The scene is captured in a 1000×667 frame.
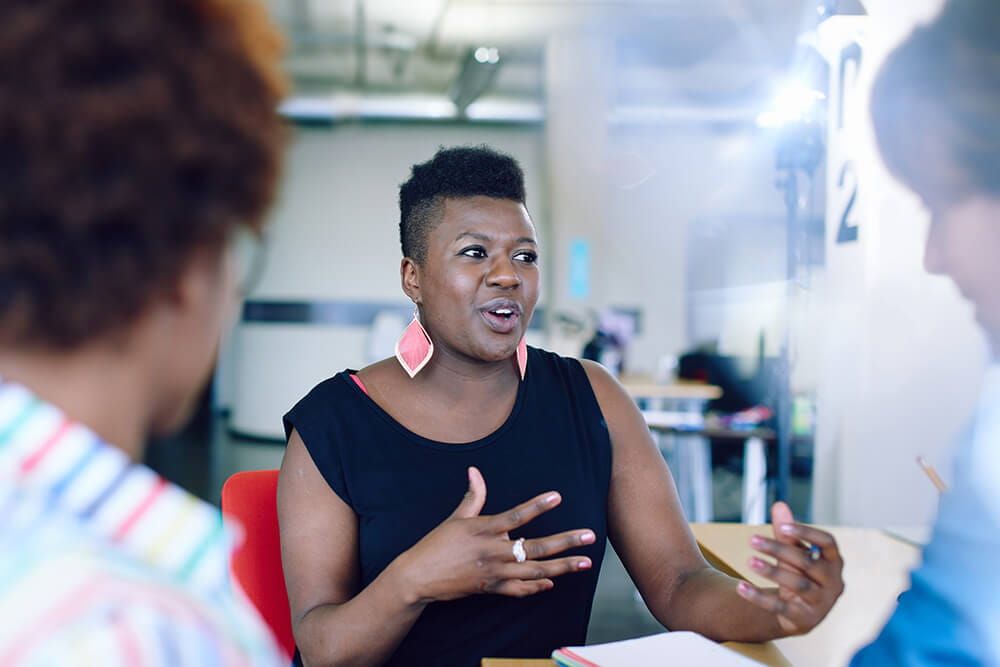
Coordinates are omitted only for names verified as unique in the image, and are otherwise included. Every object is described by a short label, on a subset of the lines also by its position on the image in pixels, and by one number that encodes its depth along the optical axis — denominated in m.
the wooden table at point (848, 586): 1.12
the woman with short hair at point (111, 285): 0.44
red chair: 1.35
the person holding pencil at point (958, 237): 0.78
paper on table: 1.00
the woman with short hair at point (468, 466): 1.27
